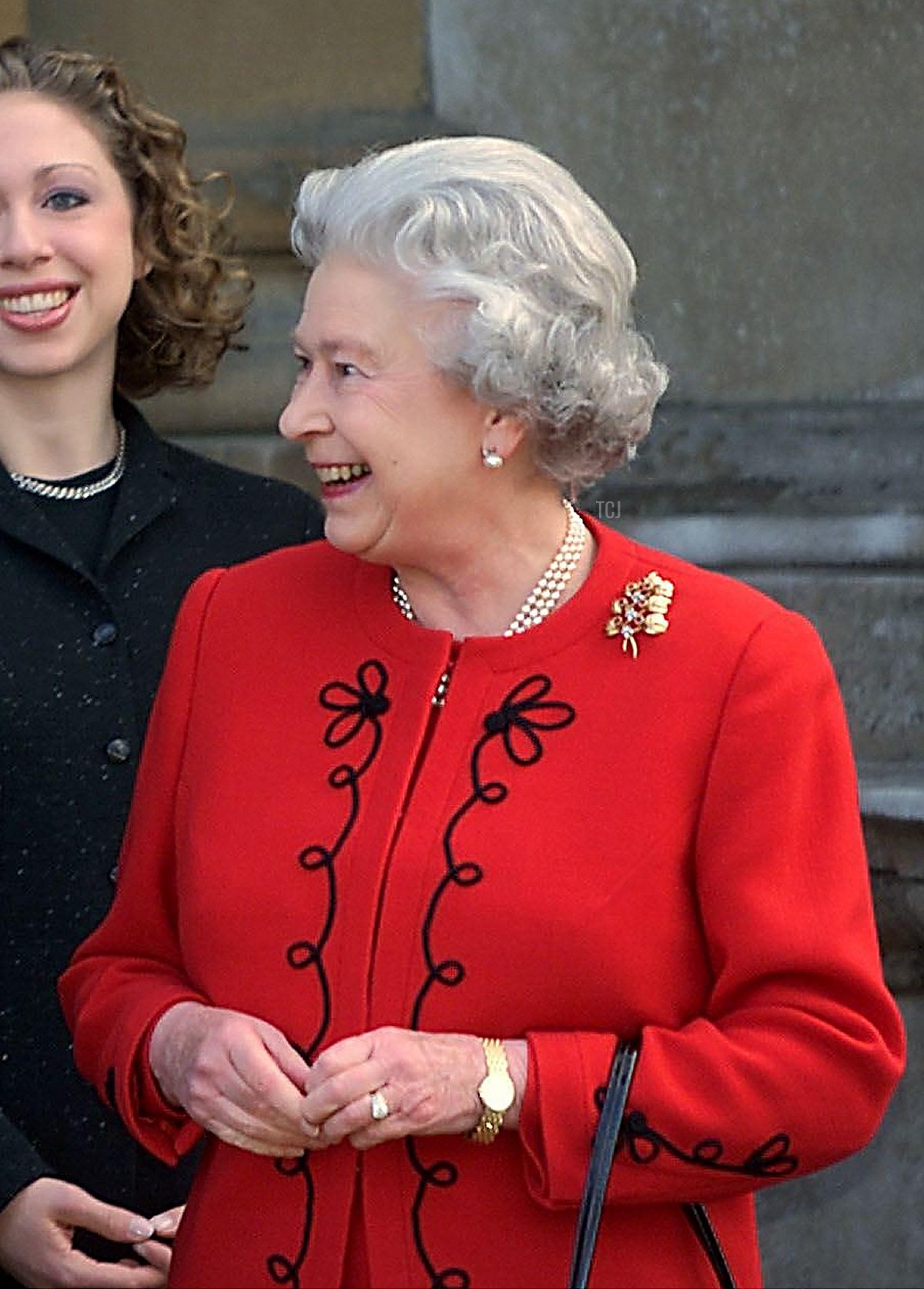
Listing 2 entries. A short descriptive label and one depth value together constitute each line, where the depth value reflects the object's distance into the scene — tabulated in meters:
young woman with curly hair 6.09
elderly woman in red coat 4.62
